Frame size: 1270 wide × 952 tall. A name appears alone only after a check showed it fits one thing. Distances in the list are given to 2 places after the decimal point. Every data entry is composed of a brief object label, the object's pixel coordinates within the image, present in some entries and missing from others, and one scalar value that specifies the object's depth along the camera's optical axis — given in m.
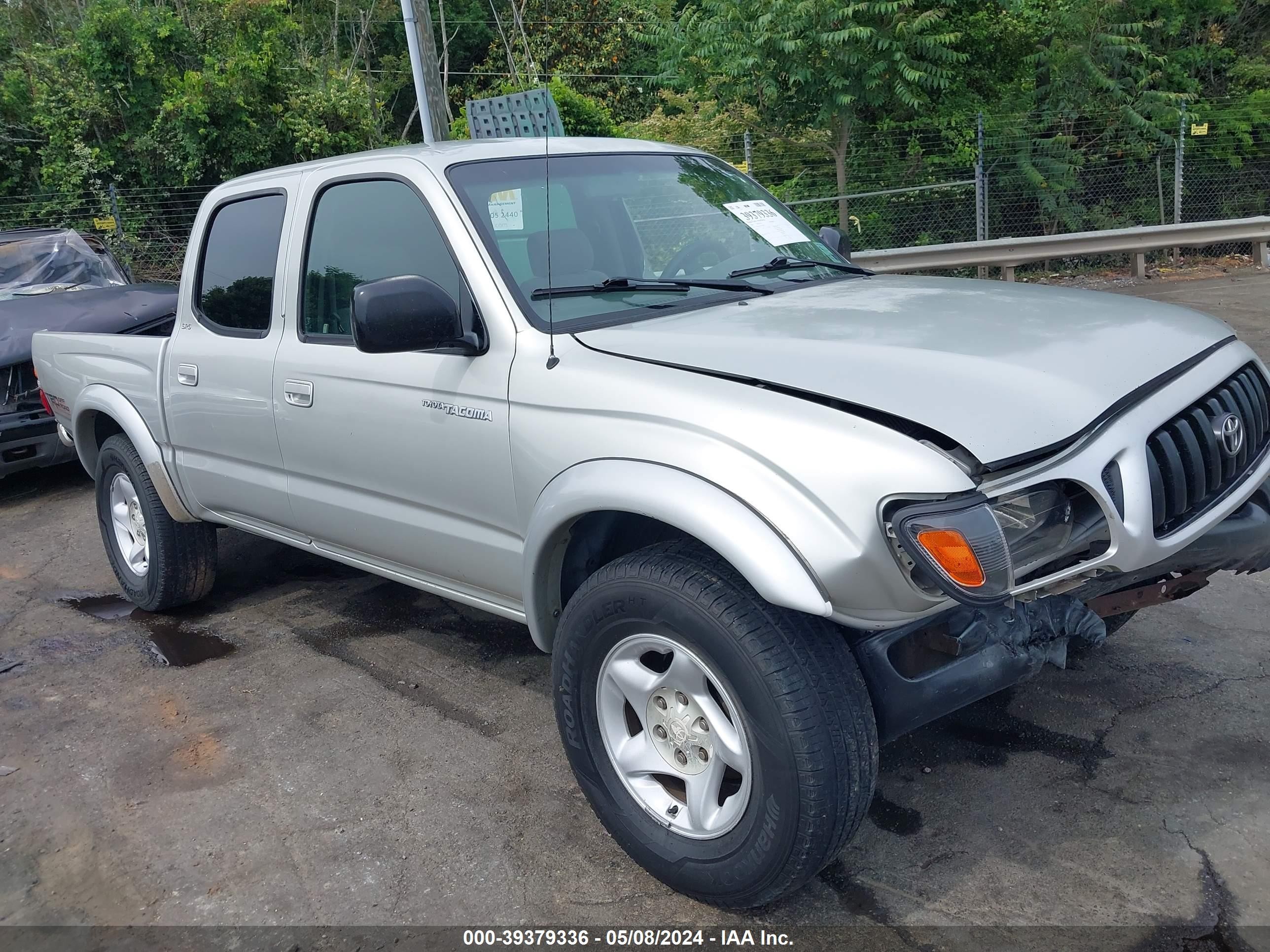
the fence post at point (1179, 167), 13.64
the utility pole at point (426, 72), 10.33
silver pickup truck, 2.41
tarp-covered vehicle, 7.46
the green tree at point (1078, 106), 13.82
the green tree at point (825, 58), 12.30
